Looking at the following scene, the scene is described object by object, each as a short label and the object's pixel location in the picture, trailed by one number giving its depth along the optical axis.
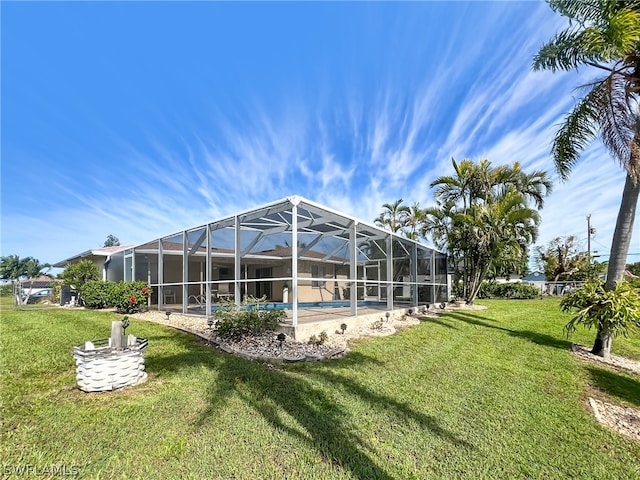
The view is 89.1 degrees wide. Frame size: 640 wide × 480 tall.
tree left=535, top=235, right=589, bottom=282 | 28.92
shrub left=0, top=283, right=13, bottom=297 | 40.48
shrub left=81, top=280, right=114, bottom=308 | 14.66
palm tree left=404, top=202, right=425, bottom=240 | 28.81
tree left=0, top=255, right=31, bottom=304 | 53.41
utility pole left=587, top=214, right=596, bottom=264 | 28.84
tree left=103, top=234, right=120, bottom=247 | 75.00
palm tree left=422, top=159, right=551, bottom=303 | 16.27
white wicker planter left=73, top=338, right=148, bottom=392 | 4.17
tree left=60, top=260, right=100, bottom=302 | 16.66
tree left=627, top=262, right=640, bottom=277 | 33.50
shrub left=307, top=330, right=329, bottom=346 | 7.59
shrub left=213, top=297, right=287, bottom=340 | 7.46
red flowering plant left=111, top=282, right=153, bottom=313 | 13.03
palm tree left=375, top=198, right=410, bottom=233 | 30.73
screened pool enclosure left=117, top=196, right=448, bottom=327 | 10.30
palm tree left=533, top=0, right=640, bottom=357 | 7.02
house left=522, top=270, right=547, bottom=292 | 27.47
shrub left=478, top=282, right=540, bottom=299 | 25.08
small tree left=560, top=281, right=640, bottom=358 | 7.12
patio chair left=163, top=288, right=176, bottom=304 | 14.49
